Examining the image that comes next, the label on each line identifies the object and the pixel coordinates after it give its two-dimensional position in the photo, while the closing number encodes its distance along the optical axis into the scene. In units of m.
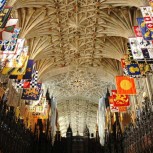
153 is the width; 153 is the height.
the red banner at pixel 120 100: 19.19
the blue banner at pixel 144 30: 10.74
